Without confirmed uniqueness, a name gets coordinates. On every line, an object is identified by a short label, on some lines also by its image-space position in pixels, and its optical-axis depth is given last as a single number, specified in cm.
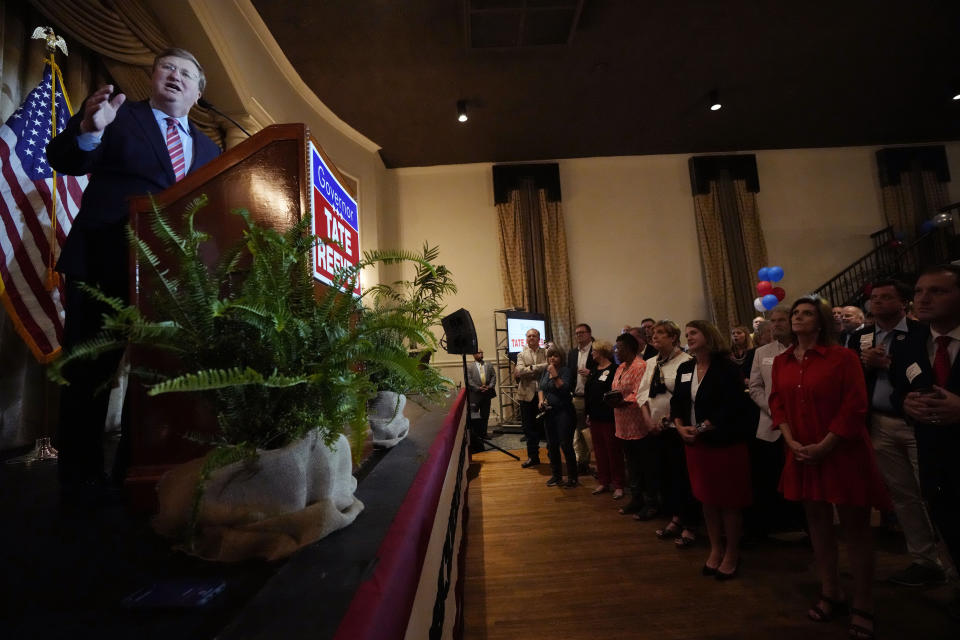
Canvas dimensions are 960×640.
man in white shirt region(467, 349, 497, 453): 539
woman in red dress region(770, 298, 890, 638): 171
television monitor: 655
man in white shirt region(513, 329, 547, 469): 471
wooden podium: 99
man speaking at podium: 116
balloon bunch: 634
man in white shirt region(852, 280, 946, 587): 208
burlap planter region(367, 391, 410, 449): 139
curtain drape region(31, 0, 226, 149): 258
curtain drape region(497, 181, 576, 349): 752
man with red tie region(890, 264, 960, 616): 149
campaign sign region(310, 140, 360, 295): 119
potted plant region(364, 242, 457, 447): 94
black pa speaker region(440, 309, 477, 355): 346
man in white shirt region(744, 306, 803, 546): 263
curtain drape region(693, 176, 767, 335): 752
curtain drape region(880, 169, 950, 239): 775
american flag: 224
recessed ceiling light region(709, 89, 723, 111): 622
